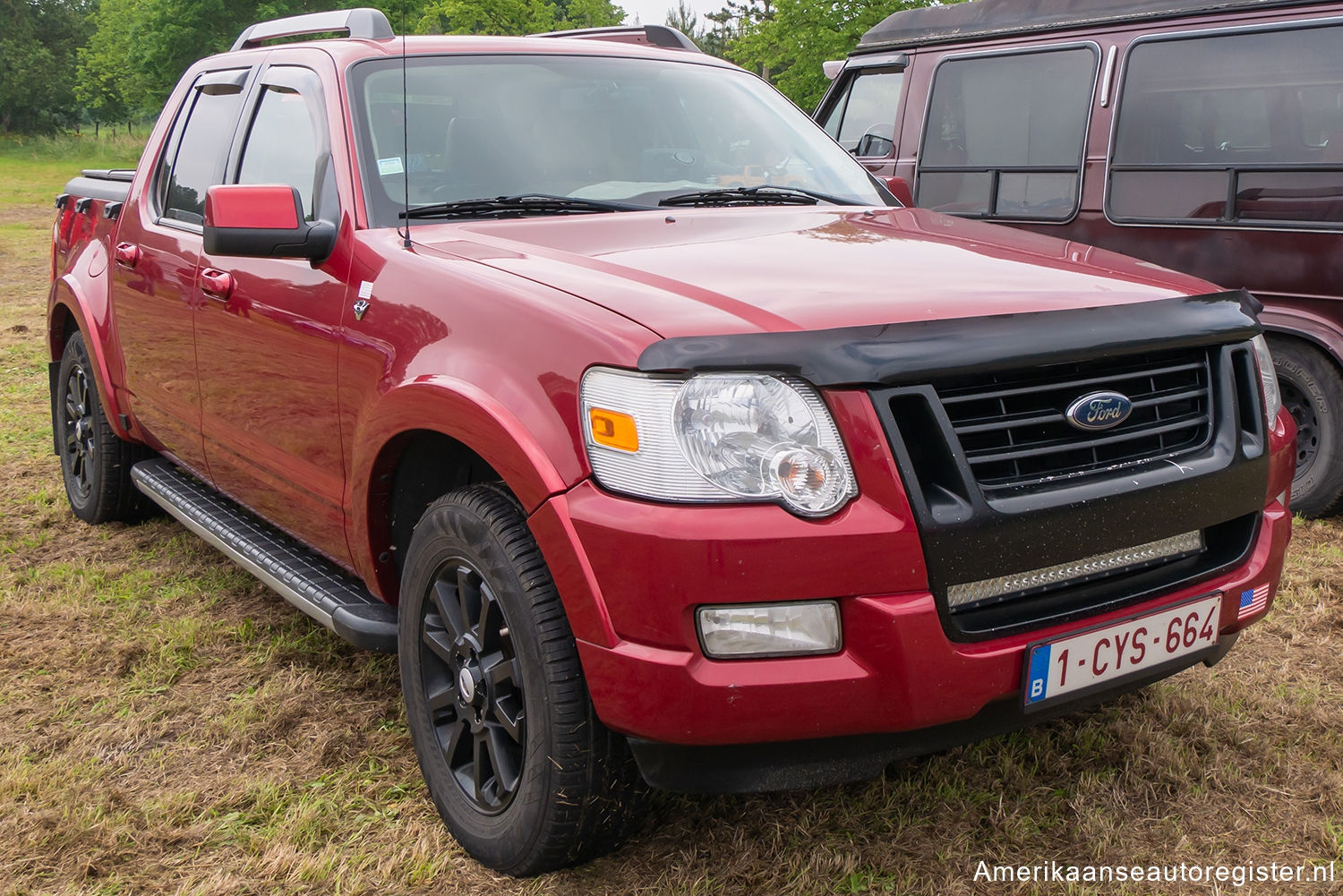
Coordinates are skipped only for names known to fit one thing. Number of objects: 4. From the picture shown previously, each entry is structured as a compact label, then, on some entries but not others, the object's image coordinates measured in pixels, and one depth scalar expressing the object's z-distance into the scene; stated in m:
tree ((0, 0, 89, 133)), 61.22
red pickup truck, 2.00
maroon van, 4.86
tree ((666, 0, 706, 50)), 77.62
